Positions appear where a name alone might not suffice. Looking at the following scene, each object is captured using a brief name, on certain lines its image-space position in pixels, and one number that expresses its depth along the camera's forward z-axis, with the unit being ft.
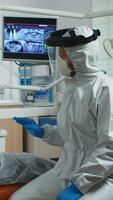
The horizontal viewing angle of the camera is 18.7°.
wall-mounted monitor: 8.02
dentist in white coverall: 4.93
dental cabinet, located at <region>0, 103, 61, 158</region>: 10.93
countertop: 10.67
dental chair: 6.16
